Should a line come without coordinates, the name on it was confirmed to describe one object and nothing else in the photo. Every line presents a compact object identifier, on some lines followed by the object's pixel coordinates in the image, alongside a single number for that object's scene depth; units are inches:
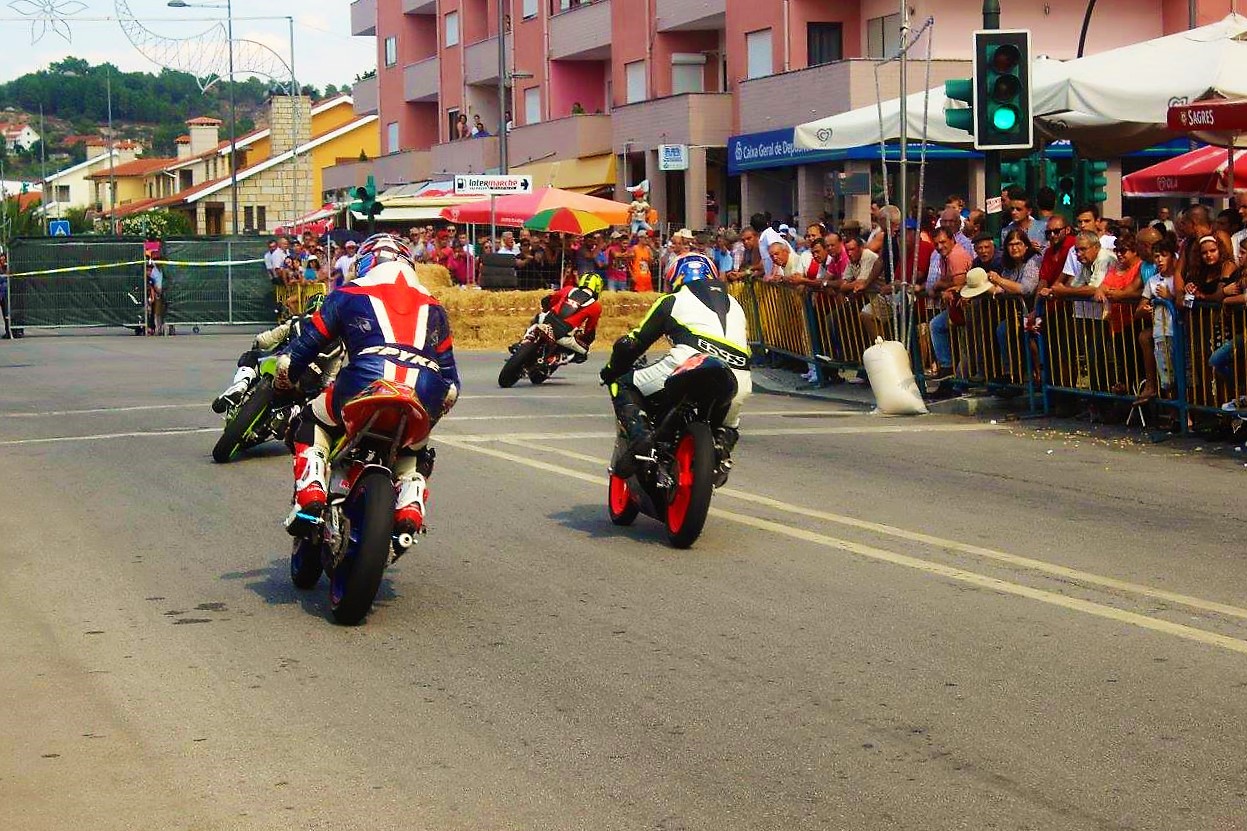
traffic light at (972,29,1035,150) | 676.1
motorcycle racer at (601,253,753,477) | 396.2
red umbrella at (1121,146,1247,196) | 834.2
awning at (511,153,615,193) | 1899.6
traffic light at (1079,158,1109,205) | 813.9
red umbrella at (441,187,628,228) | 1348.4
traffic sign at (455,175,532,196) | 1352.1
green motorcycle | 539.2
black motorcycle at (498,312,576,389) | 821.9
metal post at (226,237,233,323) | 1547.7
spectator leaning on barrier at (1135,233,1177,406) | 570.9
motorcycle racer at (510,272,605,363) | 843.4
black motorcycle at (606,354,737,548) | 379.9
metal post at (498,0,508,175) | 1685.5
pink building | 1491.1
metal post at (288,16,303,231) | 2390.3
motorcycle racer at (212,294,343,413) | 521.2
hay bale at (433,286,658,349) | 1195.9
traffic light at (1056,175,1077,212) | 811.8
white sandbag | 670.5
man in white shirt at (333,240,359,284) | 1300.4
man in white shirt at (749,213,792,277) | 914.7
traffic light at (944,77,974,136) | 681.6
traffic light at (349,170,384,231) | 1419.8
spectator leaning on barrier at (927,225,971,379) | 695.3
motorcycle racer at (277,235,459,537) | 317.4
